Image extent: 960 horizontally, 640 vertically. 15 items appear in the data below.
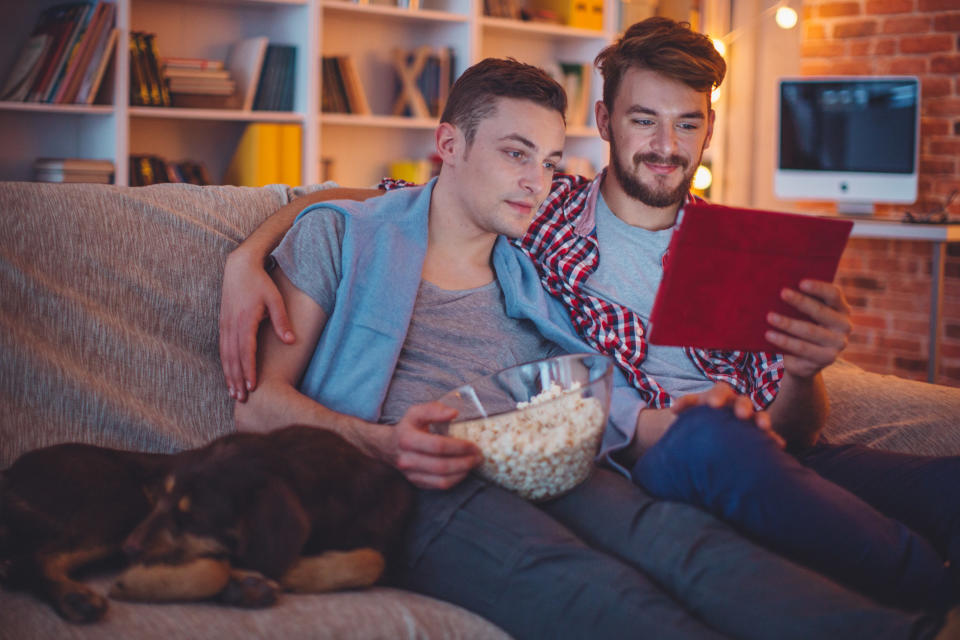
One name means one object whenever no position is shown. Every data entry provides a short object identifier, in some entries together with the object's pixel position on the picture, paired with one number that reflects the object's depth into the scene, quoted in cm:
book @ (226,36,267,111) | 342
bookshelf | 323
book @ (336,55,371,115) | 363
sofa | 141
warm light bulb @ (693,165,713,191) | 441
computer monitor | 379
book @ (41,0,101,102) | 302
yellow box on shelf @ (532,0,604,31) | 412
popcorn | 125
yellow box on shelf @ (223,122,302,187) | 341
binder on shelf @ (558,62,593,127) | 421
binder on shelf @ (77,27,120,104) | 306
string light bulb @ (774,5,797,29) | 415
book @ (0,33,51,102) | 305
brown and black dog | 103
